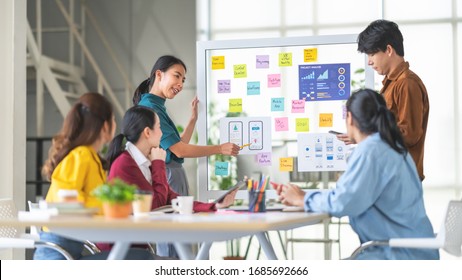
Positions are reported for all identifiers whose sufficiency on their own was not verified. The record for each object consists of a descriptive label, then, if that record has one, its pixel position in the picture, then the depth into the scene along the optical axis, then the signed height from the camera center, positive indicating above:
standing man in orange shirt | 4.05 +0.37
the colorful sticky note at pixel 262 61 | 5.07 +0.61
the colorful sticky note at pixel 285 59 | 5.04 +0.62
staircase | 8.15 +0.94
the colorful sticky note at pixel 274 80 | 5.02 +0.48
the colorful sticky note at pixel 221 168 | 5.12 -0.09
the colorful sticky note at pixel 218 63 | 5.11 +0.60
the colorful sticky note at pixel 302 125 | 4.98 +0.19
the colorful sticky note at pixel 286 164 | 5.00 -0.06
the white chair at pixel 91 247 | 3.41 -0.40
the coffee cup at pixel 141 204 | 2.90 -0.18
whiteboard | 4.96 +0.38
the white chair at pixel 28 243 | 3.11 -0.35
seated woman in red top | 3.39 -0.01
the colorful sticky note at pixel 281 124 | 5.00 +0.19
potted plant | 2.72 -0.15
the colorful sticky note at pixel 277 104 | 5.02 +0.32
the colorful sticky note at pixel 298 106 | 5.00 +0.31
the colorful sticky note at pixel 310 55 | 5.00 +0.64
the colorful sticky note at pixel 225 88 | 5.10 +0.43
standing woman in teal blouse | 4.46 +0.27
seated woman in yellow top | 3.00 +0.02
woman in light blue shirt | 2.98 -0.14
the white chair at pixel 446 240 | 2.92 -0.33
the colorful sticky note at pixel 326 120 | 4.95 +0.22
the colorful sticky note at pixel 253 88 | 5.07 +0.43
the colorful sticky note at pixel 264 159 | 5.01 -0.03
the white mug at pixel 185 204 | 3.12 -0.20
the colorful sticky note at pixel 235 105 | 5.06 +0.32
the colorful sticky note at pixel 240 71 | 5.08 +0.55
